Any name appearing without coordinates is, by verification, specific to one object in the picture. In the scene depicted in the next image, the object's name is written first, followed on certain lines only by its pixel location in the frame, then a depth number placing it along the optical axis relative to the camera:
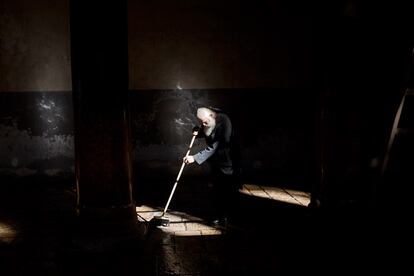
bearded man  5.65
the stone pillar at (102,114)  4.45
